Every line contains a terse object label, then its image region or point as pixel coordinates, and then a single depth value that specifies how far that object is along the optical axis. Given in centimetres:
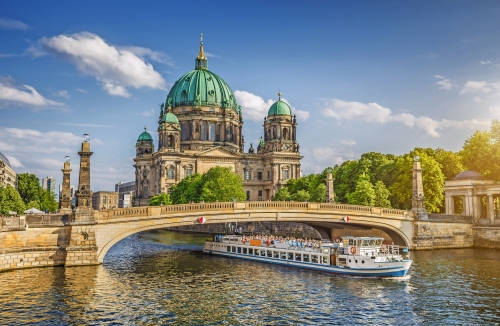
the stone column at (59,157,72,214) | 6234
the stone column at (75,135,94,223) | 4162
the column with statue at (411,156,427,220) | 5762
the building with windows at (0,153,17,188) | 11504
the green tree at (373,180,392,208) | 7269
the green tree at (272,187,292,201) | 10594
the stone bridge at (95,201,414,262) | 4253
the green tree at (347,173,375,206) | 7225
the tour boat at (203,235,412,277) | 4047
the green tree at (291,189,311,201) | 9575
